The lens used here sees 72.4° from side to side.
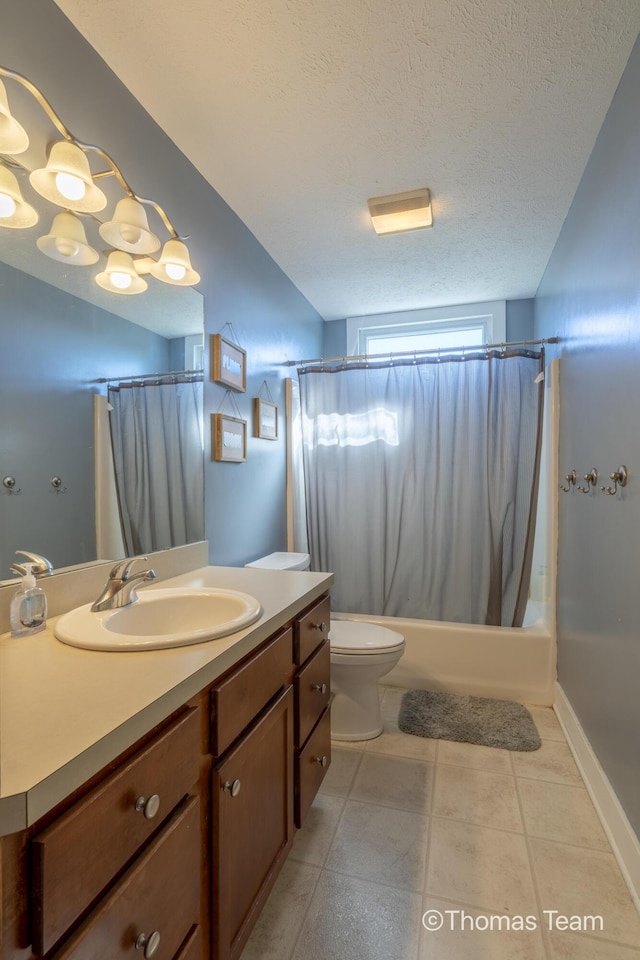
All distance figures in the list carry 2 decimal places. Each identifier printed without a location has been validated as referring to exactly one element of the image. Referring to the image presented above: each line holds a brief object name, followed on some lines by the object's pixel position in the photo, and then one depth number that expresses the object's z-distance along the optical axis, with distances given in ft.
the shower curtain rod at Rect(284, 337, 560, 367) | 7.49
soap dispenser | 2.99
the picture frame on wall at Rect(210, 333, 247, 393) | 5.83
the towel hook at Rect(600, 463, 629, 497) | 4.27
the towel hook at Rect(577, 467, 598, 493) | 5.23
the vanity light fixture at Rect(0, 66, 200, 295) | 3.18
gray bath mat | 6.25
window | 10.04
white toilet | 5.98
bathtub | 7.22
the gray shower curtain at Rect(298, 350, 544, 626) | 7.81
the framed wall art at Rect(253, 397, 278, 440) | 7.22
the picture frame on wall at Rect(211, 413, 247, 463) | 5.91
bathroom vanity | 1.60
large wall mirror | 3.25
